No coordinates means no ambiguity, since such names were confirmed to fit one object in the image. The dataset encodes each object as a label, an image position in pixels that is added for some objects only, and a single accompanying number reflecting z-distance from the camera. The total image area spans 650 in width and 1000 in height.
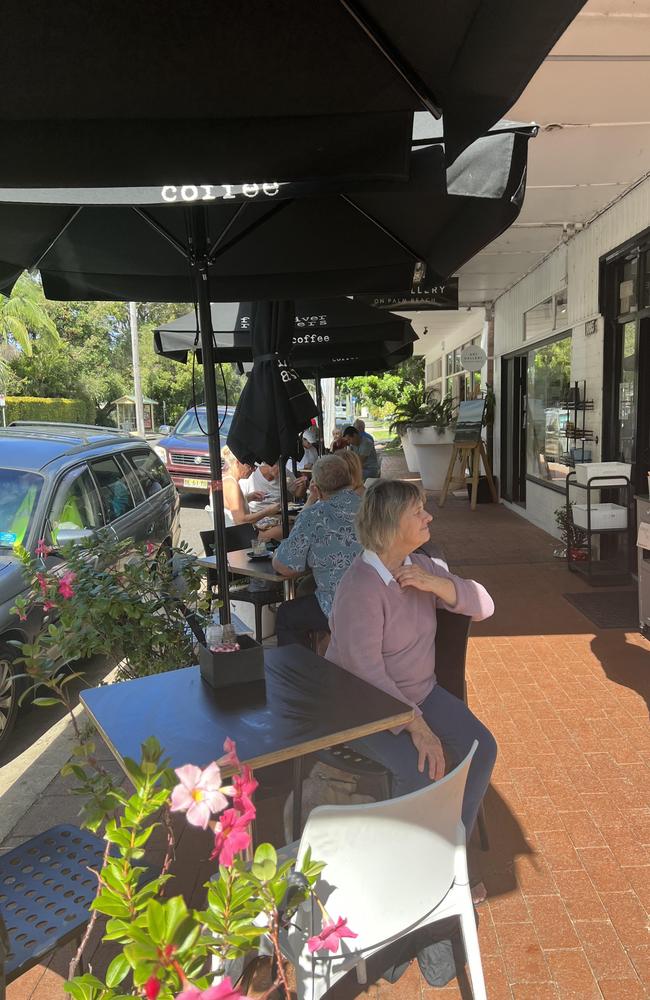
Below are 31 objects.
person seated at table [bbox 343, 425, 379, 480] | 10.10
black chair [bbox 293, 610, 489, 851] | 2.78
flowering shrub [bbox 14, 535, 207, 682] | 2.91
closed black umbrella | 4.44
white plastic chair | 1.58
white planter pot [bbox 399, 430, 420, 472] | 17.98
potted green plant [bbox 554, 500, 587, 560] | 7.46
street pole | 29.30
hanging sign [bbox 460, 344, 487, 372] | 13.23
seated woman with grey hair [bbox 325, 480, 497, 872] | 2.59
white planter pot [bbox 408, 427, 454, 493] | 15.27
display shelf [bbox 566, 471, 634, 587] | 6.80
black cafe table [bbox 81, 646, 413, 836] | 2.07
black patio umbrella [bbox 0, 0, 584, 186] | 1.68
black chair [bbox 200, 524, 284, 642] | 4.69
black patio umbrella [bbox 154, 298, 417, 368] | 6.49
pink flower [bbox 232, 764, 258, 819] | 1.21
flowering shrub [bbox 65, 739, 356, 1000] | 0.98
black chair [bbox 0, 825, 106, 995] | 1.83
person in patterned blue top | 3.98
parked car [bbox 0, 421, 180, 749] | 4.17
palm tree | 28.34
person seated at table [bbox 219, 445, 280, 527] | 6.20
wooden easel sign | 12.41
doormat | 5.77
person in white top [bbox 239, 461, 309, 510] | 7.25
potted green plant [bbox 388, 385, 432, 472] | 16.21
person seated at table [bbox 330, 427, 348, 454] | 9.95
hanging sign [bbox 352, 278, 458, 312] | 9.39
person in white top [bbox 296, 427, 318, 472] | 10.05
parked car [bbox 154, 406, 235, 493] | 14.27
